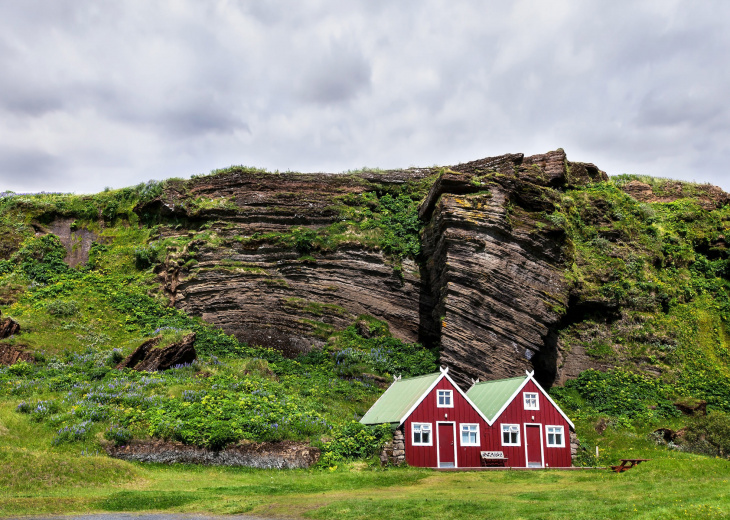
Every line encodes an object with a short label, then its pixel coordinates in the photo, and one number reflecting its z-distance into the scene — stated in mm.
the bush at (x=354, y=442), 25922
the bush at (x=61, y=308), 41344
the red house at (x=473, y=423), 28422
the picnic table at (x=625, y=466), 25062
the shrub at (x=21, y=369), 32875
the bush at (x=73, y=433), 24839
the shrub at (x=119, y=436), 24703
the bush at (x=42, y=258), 47875
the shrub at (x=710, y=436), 31469
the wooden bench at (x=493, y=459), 28953
